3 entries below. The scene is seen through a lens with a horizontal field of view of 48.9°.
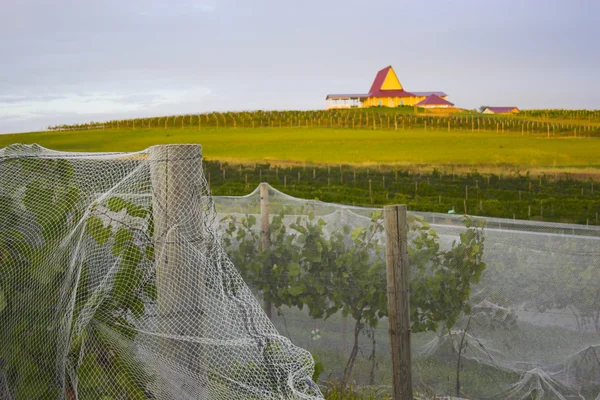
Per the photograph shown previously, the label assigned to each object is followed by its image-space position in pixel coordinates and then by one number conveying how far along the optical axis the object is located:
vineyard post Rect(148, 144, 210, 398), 3.21
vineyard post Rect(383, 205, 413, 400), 4.05
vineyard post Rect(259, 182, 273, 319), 5.62
